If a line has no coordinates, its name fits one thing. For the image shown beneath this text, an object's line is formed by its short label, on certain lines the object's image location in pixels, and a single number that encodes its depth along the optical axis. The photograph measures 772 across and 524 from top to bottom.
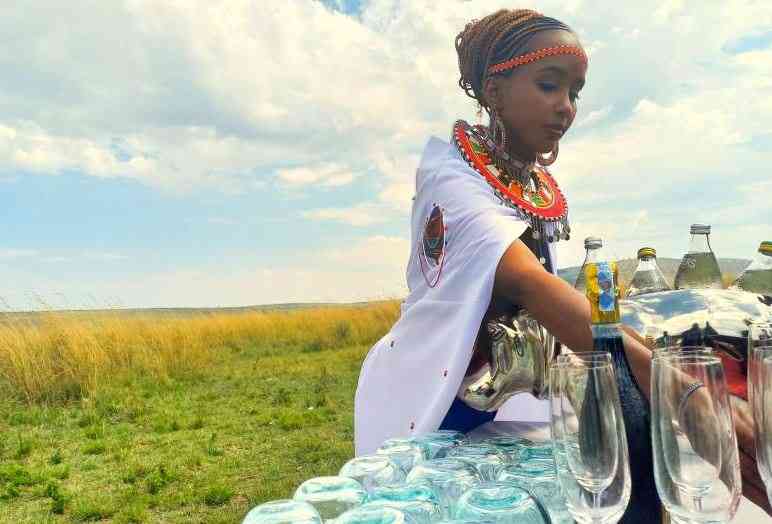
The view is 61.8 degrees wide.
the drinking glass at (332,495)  0.96
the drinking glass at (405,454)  1.24
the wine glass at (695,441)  0.88
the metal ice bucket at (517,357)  1.66
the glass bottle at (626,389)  1.11
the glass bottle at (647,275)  1.68
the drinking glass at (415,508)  0.91
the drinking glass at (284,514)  0.85
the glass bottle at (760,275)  1.63
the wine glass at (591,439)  0.91
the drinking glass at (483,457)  1.15
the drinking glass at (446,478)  1.02
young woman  1.78
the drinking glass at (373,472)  1.14
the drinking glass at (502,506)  0.87
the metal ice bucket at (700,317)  1.30
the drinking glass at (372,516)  0.85
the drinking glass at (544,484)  1.01
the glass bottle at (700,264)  1.75
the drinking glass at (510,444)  1.27
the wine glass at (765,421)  0.88
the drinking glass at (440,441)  1.33
